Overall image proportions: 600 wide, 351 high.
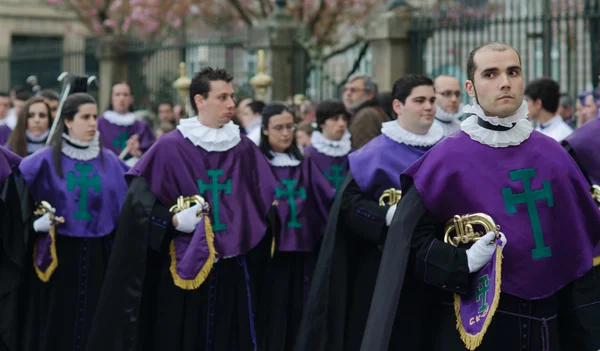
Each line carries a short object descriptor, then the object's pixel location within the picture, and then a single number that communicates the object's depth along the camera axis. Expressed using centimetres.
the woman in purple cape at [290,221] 1602
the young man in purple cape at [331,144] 1647
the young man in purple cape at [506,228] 923
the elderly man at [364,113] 1712
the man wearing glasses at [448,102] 1608
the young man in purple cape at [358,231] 1372
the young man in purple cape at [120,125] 2384
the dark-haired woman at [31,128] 1887
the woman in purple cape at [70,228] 1562
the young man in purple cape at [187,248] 1348
